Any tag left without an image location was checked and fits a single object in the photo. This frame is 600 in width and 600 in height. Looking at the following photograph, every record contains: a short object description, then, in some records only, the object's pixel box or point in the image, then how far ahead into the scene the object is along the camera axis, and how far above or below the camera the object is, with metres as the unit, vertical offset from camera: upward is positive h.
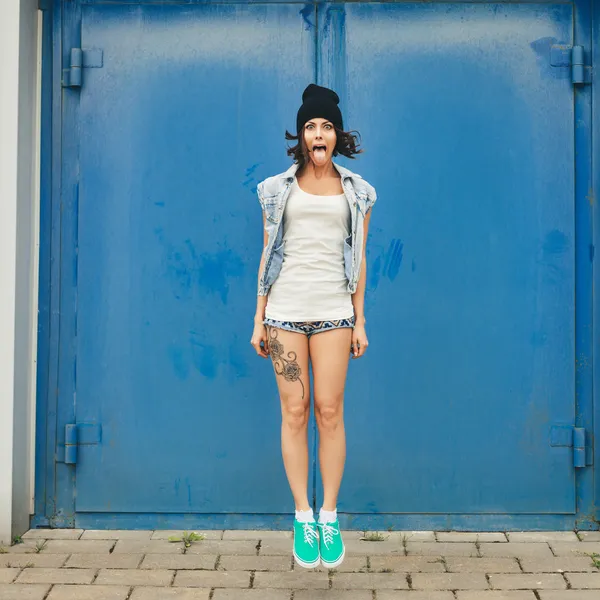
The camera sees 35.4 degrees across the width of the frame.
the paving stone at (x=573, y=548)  4.29 -1.07
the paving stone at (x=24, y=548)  4.31 -1.07
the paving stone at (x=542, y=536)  4.49 -1.06
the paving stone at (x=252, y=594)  3.72 -1.11
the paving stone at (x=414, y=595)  3.71 -1.11
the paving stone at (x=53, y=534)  4.52 -1.05
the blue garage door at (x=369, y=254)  4.59 +0.31
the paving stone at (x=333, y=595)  3.72 -1.11
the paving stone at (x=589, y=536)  4.48 -1.06
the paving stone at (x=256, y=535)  4.51 -1.05
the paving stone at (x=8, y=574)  3.91 -1.09
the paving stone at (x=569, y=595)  3.72 -1.11
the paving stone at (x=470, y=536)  4.48 -1.06
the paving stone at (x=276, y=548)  4.30 -1.07
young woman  3.86 +0.09
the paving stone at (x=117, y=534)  4.52 -1.05
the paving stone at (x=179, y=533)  4.52 -1.05
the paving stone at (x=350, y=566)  4.04 -1.09
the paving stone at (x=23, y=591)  3.72 -1.10
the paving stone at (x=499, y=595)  3.71 -1.11
